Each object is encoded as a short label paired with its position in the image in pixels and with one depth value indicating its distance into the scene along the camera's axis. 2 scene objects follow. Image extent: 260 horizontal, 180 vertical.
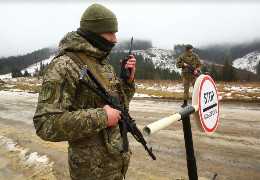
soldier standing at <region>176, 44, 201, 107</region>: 8.52
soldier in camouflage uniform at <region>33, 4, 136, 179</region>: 1.46
